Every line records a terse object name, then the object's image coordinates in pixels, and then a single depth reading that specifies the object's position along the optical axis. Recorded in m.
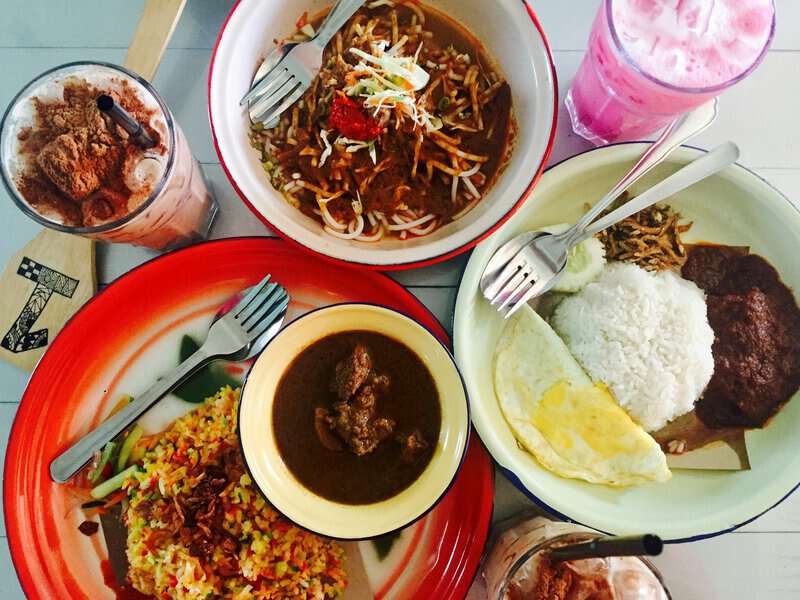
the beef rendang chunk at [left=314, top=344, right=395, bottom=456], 0.33
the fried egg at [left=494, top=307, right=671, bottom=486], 0.35
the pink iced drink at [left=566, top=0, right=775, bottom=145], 0.31
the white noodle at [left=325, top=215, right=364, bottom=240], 0.35
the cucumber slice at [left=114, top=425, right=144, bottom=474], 0.36
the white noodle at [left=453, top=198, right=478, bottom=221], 0.36
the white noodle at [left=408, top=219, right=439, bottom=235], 0.36
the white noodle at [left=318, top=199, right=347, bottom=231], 0.36
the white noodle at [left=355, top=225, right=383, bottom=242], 0.36
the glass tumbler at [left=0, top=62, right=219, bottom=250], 0.31
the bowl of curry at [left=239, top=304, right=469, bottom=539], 0.33
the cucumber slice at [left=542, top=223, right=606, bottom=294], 0.38
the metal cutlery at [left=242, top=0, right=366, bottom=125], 0.35
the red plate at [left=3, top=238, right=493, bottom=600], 0.35
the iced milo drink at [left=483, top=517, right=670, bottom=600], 0.32
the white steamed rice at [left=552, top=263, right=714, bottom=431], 0.36
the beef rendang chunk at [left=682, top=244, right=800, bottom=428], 0.37
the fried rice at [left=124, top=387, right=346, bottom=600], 0.34
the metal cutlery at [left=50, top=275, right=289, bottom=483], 0.35
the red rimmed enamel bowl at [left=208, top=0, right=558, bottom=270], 0.33
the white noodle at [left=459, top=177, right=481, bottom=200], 0.36
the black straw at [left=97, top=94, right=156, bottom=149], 0.28
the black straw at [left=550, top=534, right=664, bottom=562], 0.25
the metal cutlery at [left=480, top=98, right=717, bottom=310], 0.35
